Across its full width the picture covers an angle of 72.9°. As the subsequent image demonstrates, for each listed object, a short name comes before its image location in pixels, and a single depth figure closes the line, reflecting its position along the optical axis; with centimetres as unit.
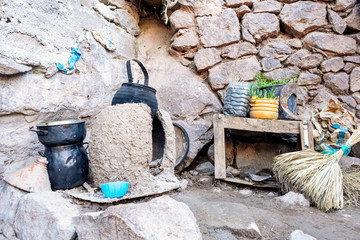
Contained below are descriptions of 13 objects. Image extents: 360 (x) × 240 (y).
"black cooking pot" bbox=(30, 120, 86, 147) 183
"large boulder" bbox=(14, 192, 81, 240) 133
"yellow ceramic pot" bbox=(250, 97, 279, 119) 236
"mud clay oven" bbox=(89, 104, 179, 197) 186
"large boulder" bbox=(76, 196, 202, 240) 105
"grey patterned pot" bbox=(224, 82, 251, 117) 245
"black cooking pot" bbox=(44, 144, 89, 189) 186
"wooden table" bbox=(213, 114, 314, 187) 234
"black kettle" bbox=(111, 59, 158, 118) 219
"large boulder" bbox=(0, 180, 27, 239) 158
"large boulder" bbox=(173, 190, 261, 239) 132
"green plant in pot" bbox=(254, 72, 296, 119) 255
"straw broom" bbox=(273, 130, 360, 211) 189
